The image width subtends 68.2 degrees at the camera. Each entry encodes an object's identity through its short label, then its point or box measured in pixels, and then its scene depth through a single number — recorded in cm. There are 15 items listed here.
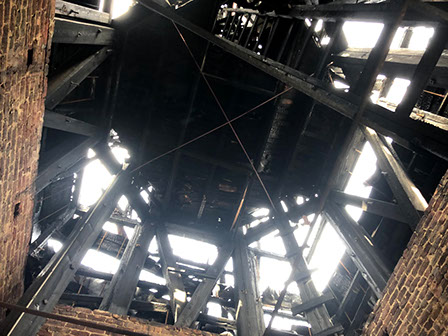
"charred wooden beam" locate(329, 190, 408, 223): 410
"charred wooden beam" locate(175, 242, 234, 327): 504
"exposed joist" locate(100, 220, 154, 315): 498
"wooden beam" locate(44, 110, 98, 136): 445
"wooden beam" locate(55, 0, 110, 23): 364
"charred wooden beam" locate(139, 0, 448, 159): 239
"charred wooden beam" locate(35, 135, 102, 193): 438
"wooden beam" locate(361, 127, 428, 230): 317
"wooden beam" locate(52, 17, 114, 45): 357
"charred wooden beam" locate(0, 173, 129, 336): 362
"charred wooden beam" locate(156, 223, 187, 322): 528
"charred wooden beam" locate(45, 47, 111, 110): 404
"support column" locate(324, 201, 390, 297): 433
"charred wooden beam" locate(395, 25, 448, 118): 244
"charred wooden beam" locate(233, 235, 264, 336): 509
